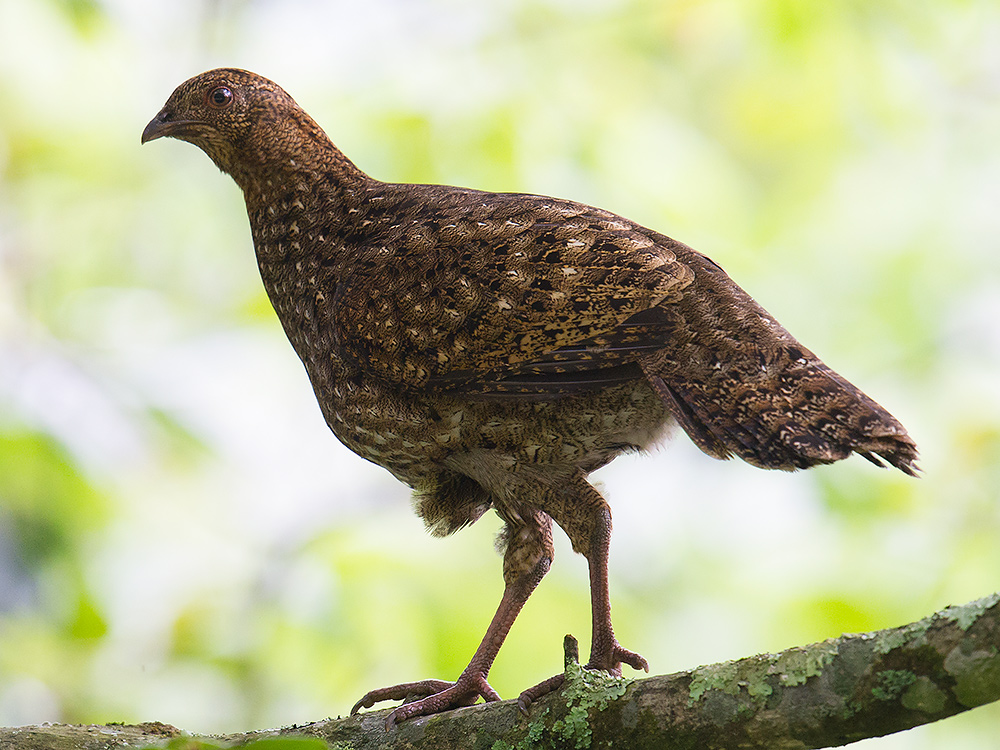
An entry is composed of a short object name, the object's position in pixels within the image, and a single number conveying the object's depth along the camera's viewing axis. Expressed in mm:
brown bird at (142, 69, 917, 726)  8725
